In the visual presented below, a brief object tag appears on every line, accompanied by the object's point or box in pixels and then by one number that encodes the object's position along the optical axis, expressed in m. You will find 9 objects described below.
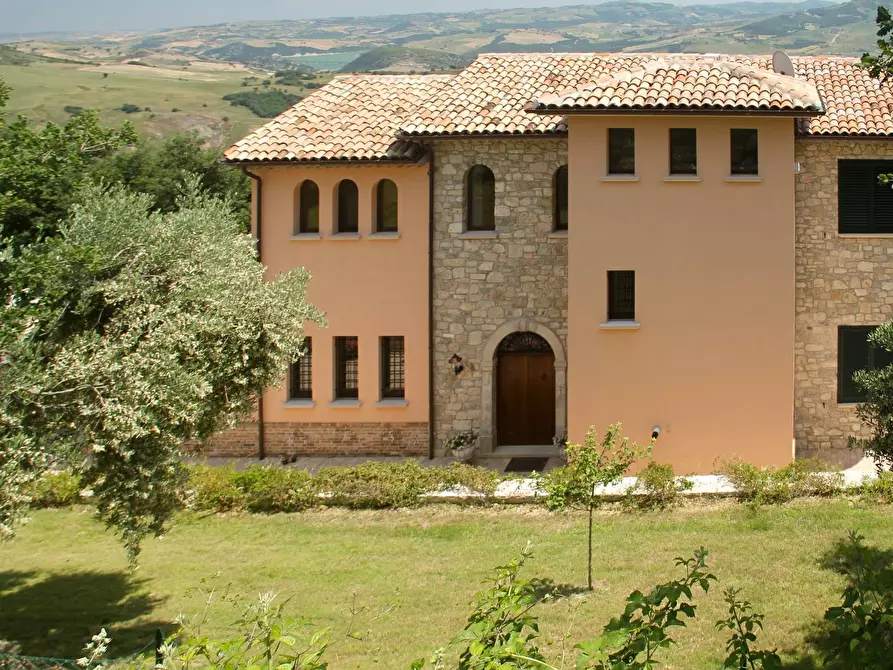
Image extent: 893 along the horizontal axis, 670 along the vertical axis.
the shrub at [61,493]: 16.69
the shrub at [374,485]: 15.80
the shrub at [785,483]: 14.86
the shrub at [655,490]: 14.95
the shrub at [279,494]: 15.95
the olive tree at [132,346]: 8.59
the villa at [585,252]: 17.78
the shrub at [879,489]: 14.52
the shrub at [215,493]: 15.95
